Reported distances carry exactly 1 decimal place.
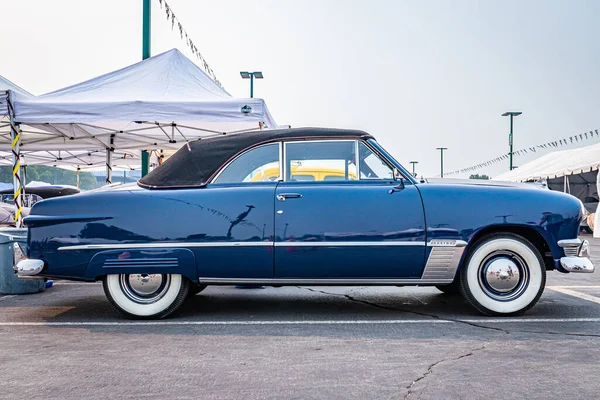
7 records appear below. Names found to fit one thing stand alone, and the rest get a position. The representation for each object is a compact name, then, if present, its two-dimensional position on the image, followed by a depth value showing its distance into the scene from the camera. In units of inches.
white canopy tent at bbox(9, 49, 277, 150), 403.5
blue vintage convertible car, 194.7
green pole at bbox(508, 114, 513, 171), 1304.9
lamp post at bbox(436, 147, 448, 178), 2319.3
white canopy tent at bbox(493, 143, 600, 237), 908.6
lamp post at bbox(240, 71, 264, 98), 1027.3
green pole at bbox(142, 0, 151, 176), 547.5
